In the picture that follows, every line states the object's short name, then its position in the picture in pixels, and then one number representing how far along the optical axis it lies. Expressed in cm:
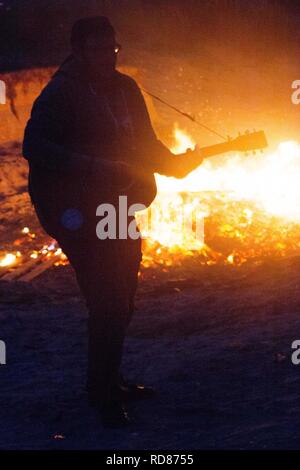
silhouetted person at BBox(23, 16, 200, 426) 494
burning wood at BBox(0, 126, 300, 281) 1062
